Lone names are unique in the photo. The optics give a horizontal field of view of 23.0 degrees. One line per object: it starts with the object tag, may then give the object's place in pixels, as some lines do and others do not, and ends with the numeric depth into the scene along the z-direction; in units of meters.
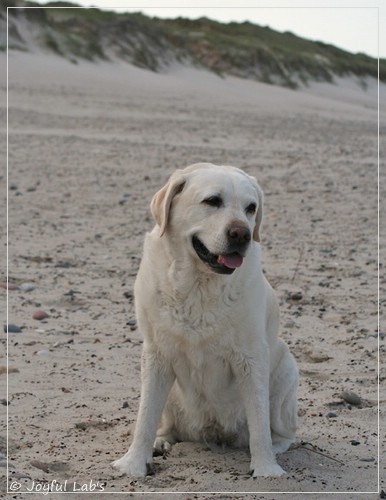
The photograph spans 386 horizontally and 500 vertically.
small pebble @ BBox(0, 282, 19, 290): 7.82
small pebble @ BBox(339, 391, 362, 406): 5.65
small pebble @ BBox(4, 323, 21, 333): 6.72
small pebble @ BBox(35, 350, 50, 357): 6.28
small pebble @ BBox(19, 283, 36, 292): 7.89
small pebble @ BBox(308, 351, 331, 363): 6.49
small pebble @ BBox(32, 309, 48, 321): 7.15
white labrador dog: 4.46
